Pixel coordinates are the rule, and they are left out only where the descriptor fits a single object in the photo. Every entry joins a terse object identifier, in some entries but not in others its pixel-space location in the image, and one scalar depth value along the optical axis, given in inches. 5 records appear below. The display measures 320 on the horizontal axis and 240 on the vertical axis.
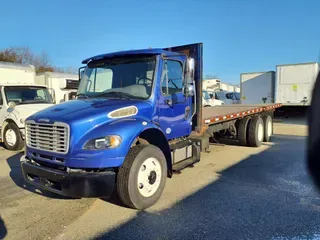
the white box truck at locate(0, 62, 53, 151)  349.7
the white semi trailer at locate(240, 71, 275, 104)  719.7
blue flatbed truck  148.7
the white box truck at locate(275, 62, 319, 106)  641.0
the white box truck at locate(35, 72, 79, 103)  592.9
